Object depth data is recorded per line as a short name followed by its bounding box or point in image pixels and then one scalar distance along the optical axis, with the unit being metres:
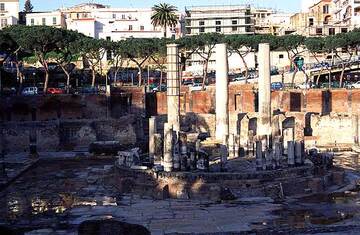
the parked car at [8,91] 57.25
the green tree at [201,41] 63.91
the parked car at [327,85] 62.03
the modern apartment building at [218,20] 96.44
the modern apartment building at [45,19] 92.94
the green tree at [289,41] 64.31
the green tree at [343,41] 62.47
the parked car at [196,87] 61.22
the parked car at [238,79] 70.00
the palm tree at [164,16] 84.88
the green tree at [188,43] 64.19
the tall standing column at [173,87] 34.91
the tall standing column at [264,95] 38.72
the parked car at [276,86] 61.38
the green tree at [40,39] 55.34
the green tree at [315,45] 64.00
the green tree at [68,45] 59.28
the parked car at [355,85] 59.48
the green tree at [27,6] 117.76
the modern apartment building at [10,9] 90.18
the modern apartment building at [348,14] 88.56
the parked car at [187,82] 70.93
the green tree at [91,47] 61.25
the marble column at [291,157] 32.22
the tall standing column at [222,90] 43.59
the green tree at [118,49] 63.34
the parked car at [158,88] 63.12
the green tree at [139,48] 62.91
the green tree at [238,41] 64.12
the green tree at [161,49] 63.38
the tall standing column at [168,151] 31.48
